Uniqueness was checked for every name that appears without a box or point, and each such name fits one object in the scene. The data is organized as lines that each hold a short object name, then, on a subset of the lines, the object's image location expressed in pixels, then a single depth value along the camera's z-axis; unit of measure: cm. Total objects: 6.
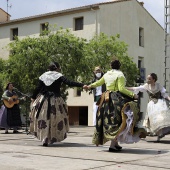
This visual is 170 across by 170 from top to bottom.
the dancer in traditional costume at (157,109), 970
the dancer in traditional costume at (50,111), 852
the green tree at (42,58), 2164
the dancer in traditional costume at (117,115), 727
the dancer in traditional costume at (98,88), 1141
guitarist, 1388
